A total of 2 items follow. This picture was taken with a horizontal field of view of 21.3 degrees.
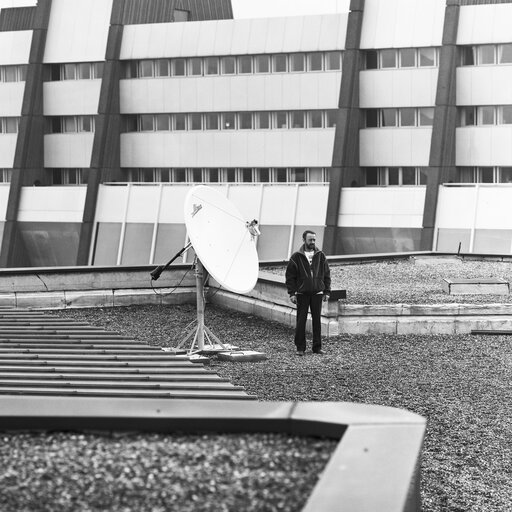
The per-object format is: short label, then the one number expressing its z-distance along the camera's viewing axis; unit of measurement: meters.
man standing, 20.53
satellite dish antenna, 19.80
